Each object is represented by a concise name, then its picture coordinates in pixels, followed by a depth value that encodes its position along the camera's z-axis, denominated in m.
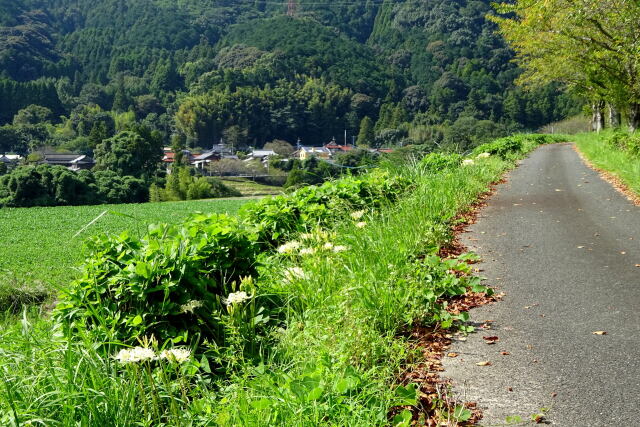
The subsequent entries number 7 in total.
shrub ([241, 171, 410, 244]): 5.91
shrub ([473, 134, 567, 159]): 18.86
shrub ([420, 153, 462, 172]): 10.90
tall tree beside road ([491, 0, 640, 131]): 12.73
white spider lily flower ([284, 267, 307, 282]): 4.26
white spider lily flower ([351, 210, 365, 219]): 5.59
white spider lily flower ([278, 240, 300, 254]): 4.68
